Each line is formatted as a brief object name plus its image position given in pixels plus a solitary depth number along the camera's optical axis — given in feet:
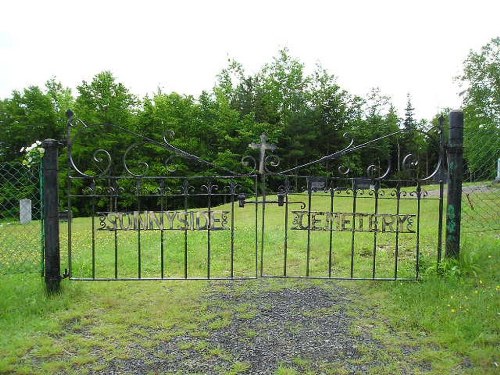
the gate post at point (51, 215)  14.24
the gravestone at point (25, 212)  41.09
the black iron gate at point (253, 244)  14.64
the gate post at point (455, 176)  15.12
